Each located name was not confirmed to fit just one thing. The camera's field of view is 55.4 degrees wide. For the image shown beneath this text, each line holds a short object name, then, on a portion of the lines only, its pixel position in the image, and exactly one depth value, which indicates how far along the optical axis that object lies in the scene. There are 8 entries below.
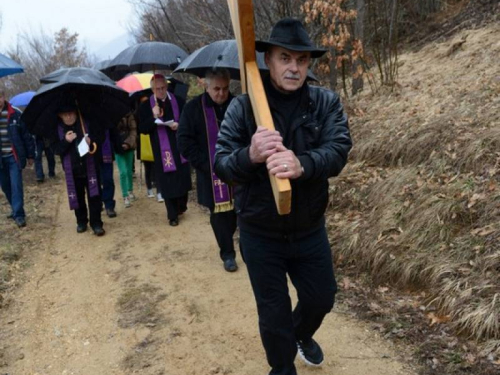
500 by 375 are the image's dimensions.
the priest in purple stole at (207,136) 4.74
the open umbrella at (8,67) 6.32
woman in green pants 7.72
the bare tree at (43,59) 22.91
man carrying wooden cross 2.48
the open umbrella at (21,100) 10.95
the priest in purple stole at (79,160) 6.01
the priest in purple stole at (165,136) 6.41
